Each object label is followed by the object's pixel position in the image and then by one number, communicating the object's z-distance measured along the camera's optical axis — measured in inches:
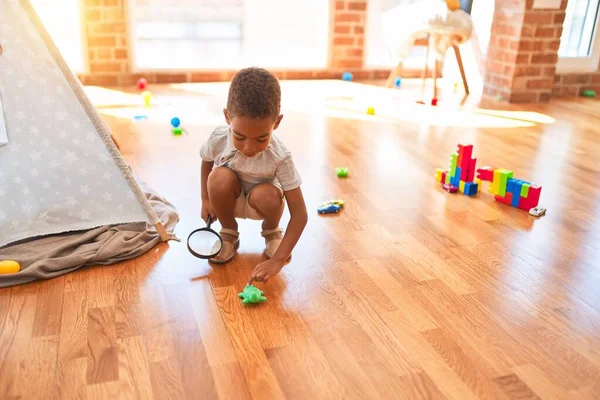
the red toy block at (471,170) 93.8
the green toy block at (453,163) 94.3
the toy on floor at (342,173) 99.5
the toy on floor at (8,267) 63.4
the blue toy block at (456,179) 94.3
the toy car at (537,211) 85.6
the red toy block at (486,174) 96.3
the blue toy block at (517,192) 87.3
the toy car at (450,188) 94.4
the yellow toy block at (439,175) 98.1
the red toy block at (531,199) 85.7
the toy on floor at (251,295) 60.7
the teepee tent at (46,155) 67.9
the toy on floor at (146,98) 146.4
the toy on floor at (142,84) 164.6
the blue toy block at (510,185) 88.3
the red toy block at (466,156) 92.6
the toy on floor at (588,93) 177.0
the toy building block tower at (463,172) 92.9
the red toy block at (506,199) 89.2
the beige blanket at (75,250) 64.4
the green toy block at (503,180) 89.0
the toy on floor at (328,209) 84.8
